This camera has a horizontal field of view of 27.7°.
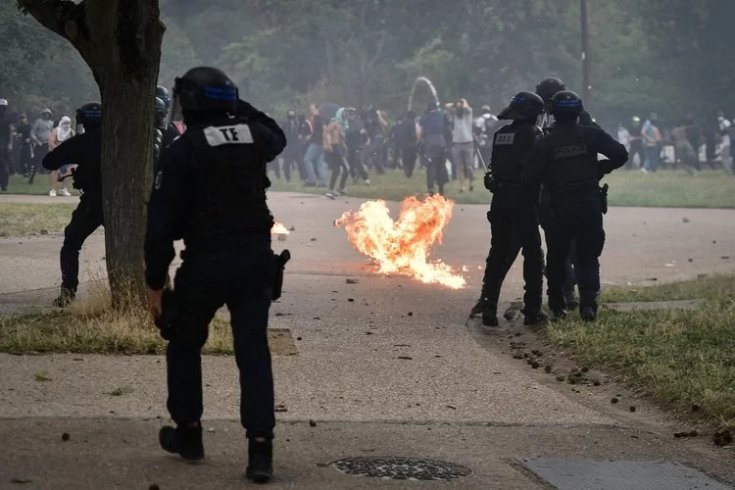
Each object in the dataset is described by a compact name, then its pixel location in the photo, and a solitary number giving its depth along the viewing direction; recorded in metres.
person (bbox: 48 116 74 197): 31.73
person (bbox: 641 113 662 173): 48.03
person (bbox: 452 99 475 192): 31.78
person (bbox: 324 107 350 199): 33.18
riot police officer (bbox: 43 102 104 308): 11.54
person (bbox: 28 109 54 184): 38.28
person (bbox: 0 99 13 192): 32.84
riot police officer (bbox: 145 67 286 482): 6.20
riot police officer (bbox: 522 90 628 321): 11.19
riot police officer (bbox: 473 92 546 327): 11.50
